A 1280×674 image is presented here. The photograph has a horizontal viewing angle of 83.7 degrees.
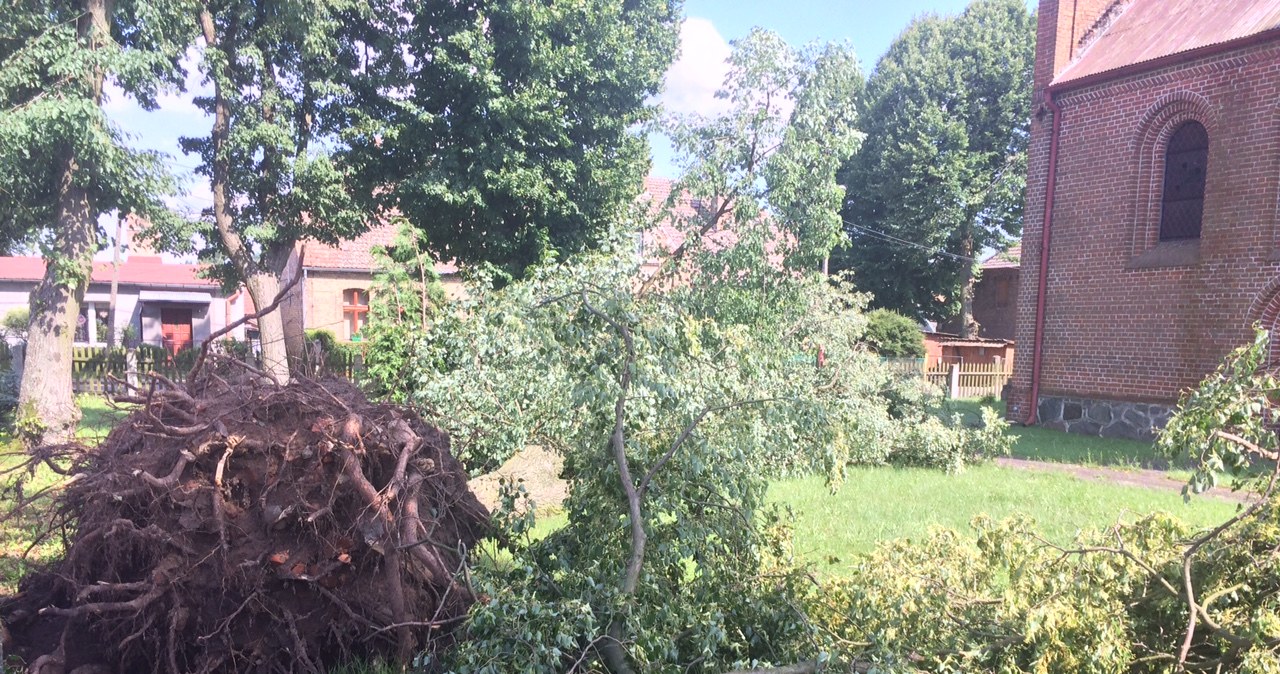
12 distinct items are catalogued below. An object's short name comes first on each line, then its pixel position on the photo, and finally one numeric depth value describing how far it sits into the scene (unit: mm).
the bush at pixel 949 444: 9664
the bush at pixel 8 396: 10367
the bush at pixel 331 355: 5597
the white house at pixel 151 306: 29688
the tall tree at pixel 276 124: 11258
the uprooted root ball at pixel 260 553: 3385
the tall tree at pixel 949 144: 25922
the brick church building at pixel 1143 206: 10703
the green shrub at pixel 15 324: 20362
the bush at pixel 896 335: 21266
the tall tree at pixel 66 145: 9148
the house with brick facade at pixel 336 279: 23844
